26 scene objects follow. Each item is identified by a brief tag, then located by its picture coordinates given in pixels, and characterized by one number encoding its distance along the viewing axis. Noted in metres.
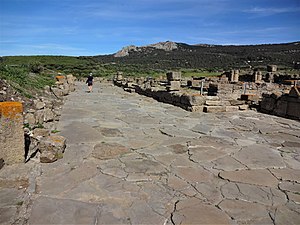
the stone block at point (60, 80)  15.53
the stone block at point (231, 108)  8.97
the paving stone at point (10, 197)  2.57
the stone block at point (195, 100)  8.80
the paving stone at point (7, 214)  2.29
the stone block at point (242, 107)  9.25
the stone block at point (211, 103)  8.88
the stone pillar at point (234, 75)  23.77
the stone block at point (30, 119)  5.64
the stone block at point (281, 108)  8.17
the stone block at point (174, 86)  12.29
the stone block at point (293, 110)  7.65
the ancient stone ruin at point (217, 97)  8.67
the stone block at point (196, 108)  8.79
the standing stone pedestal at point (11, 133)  3.31
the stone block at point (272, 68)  26.98
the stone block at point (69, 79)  18.70
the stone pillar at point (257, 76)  23.28
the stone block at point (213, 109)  8.69
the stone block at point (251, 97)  9.83
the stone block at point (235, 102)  9.27
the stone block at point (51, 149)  3.69
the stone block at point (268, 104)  8.67
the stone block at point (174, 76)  13.14
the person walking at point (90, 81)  16.77
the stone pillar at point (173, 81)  12.41
